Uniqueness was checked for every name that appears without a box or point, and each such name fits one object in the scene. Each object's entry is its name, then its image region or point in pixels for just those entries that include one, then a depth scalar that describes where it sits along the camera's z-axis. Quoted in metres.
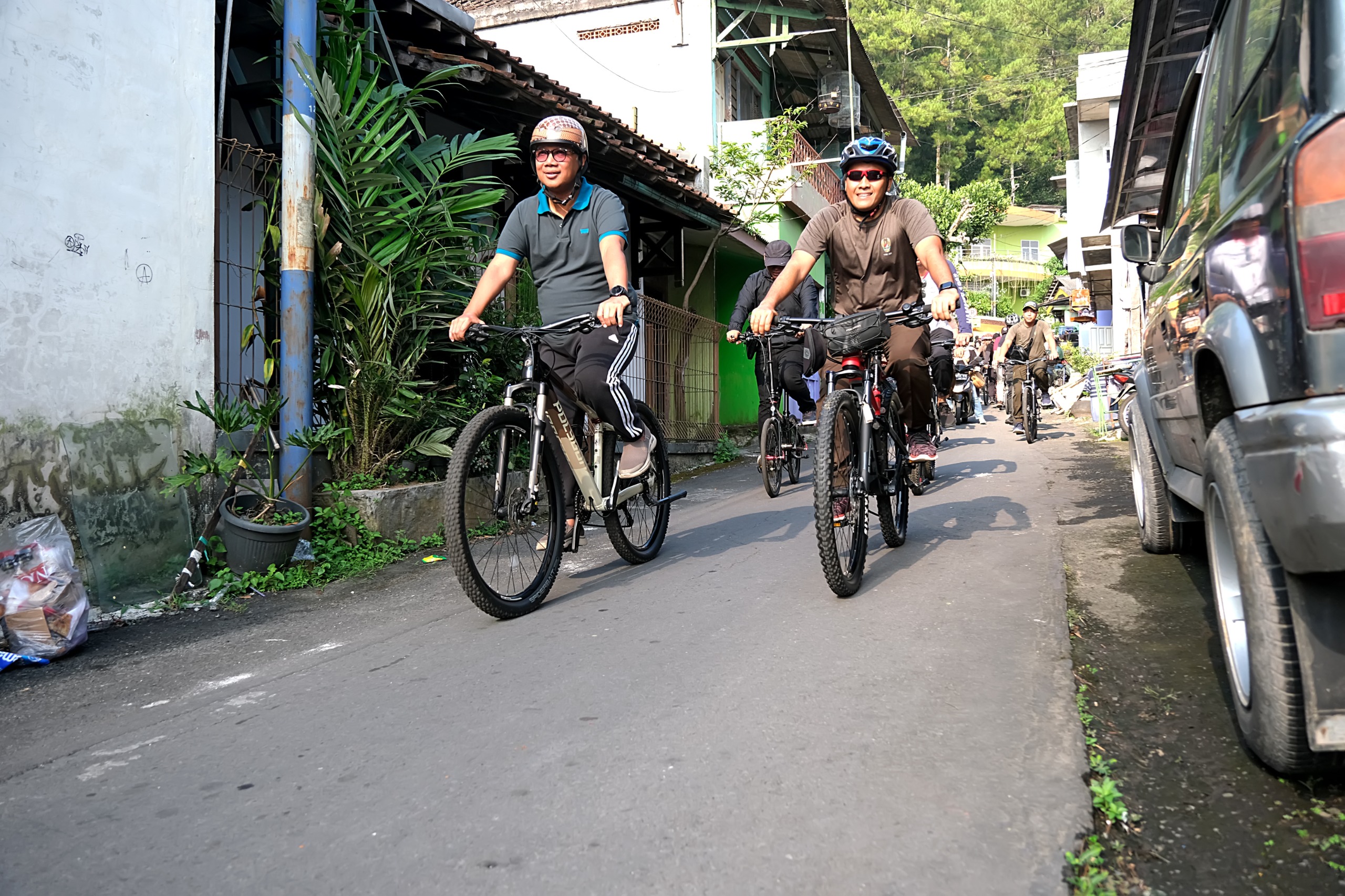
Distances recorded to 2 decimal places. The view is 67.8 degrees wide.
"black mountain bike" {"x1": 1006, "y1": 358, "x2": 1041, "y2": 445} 11.77
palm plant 5.71
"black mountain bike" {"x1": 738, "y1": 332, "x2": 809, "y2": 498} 7.63
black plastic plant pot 4.89
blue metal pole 5.45
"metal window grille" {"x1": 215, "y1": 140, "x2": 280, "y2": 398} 5.61
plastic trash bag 3.74
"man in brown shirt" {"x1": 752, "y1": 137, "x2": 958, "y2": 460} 4.68
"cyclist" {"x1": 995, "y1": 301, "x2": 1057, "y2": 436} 12.97
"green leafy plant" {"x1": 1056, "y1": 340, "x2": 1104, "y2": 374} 24.19
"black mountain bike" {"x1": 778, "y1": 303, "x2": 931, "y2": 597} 3.86
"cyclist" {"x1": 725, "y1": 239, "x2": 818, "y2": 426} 8.06
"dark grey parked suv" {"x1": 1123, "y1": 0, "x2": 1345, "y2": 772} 1.77
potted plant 4.91
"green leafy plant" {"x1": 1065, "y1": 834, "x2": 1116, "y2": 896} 1.76
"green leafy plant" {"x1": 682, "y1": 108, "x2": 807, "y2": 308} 14.73
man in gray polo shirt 4.41
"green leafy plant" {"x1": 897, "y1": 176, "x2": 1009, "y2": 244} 42.97
